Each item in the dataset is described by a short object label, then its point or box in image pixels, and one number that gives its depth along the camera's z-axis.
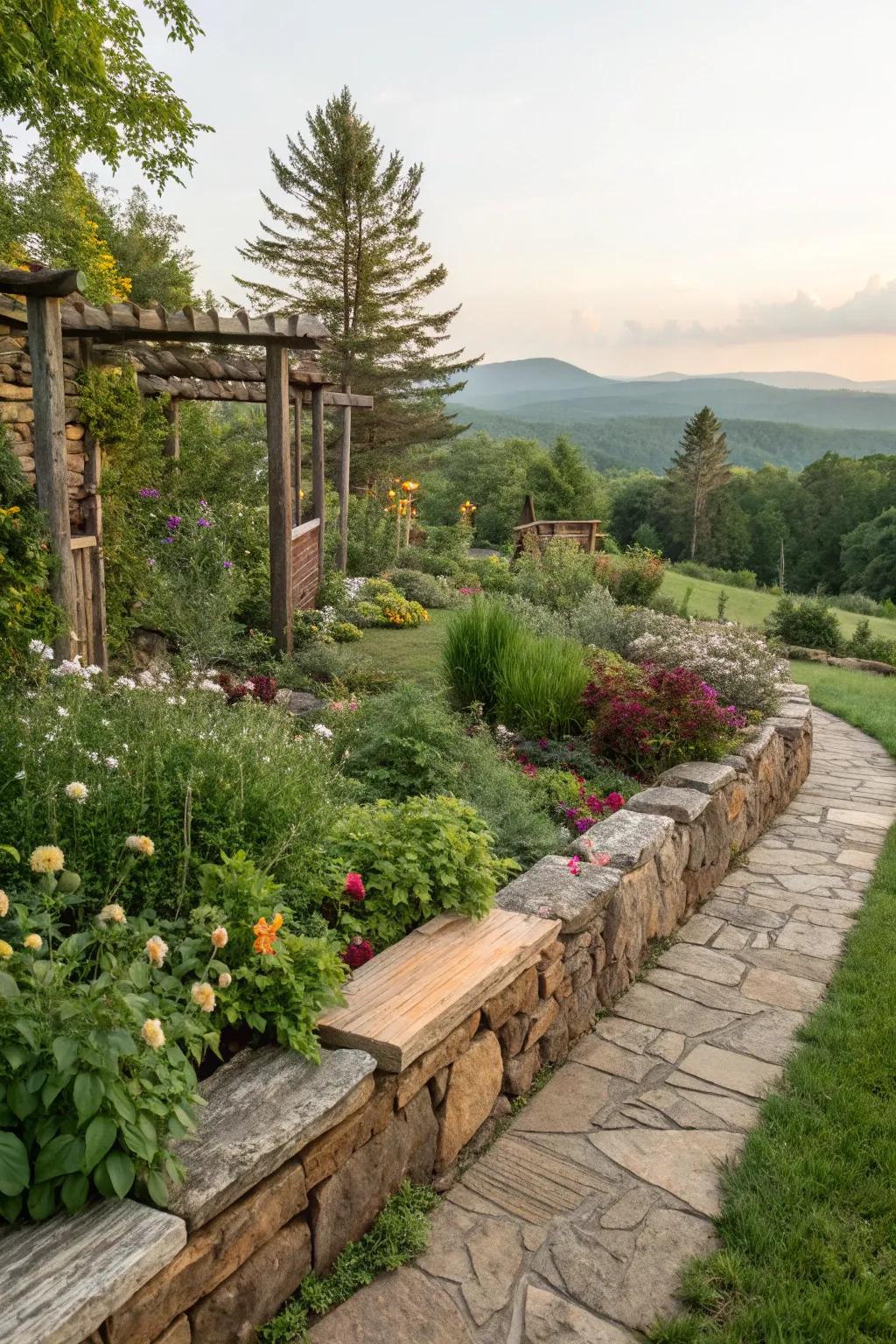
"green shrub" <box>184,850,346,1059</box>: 1.92
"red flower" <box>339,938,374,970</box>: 2.44
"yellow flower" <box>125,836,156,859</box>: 1.71
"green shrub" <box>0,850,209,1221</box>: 1.41
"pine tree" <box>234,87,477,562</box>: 21.72
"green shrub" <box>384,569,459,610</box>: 11.30
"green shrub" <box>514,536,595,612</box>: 10.21
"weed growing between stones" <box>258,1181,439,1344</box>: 1.70
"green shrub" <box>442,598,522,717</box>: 5.38
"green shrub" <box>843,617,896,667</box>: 13.68
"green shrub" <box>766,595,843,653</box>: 14.07
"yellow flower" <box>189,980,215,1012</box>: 1.58
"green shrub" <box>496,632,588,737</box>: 5.12
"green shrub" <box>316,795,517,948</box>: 2.61
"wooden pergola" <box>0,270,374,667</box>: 4.89
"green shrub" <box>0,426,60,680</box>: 4.63
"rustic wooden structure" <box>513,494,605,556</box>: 16.62
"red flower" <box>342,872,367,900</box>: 2.50
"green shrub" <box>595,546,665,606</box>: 12.37
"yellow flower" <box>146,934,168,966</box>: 1.54
